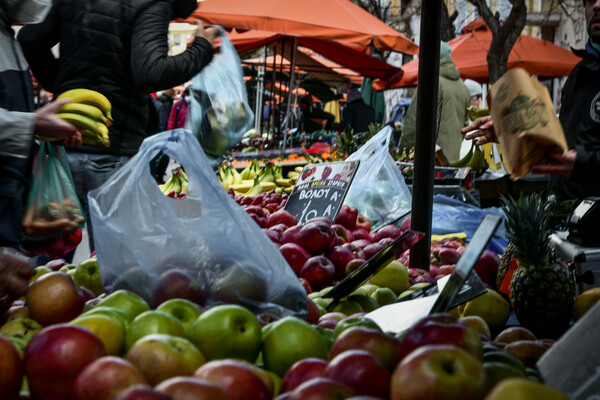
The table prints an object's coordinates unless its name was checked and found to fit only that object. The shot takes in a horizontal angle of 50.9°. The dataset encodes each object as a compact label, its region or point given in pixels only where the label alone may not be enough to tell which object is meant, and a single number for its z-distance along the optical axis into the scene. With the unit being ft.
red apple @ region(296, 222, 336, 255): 9.04
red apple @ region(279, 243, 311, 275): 8.74
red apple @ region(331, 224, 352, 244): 10.75
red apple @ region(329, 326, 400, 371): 4.13
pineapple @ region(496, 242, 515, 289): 8.29
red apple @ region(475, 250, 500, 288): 8.83
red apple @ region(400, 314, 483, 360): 3.81
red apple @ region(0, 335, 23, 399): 3.78
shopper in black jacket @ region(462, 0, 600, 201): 11.02
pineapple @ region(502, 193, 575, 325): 6.84
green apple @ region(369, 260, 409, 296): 8.00
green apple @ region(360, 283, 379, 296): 7.76
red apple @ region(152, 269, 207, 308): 5.87
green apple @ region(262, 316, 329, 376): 4.44
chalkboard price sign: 11.33
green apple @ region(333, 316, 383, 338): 4.79
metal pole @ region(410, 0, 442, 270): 8.01
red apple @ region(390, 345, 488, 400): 3.06
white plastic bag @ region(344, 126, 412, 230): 13.84
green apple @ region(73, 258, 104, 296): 7.18
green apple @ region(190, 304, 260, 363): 4.47
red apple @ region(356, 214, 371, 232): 12.23
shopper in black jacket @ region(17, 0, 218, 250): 12.32
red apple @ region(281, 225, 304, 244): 9.58
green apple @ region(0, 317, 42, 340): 5.22
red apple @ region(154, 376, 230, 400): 3.21
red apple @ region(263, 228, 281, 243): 9.76
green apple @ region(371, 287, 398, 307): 7.45
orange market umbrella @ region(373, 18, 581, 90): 44.68
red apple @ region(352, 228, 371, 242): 11.25
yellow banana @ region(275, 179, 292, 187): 25.02
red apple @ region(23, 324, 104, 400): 3.78
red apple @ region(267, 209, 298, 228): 11.08
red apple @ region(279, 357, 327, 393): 3.88
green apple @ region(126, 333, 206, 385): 3.82
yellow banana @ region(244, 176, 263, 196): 22.49
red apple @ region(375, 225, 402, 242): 11.48
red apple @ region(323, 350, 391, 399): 3.58
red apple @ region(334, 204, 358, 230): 11.58
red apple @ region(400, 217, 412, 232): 12.12
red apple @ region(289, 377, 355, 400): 3.23
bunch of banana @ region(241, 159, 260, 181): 28.76
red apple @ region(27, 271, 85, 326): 5.46
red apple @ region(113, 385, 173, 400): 3.04
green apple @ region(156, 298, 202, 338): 5.09
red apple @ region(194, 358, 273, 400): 3.53
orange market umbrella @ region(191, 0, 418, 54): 29.58
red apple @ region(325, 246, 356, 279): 9.04
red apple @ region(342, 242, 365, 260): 9.59
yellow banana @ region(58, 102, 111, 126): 10.34
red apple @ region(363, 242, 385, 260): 9.72
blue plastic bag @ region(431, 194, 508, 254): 14.32
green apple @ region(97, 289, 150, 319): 5.34
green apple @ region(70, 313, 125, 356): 4.34
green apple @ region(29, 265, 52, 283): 7.00
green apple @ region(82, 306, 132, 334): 4.69
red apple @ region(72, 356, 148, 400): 3.41
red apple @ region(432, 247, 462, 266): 9.97
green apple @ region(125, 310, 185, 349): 4.50
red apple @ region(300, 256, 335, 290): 8.36
